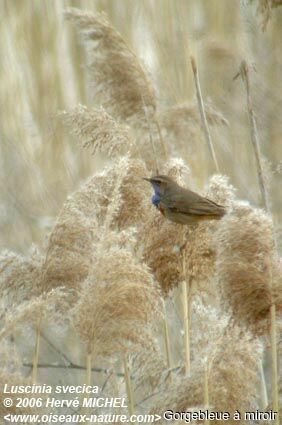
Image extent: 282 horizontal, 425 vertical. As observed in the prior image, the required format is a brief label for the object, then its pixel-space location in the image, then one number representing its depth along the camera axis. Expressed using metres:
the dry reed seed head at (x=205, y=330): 5.36
